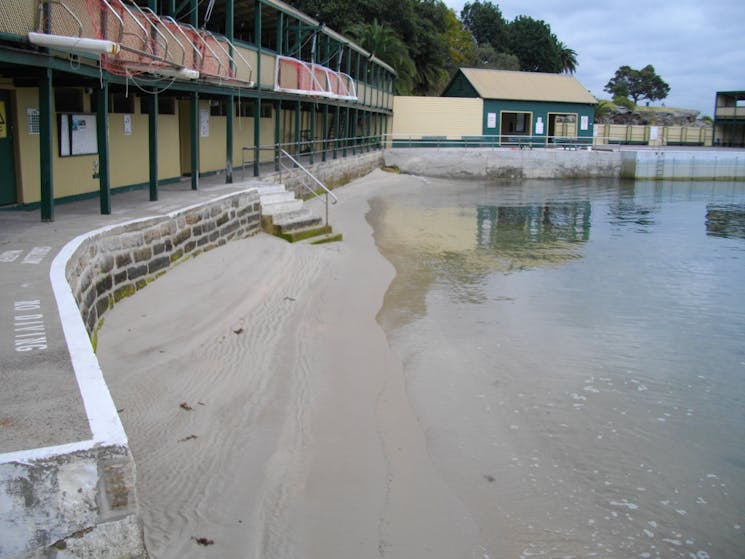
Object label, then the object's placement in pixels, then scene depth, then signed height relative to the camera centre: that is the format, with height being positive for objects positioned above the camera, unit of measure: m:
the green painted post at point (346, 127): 32.24 +1.21
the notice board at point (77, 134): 13.76 +0.30
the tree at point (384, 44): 43.62 +6.60
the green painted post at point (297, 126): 23.80 +0.92
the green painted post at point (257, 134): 19.07 +0.50
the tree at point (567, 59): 82.50 +11.04
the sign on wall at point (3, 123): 12.19 +0.42
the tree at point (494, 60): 74.25 +9.76
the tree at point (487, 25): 84.75 +15.18
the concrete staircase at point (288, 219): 16.39 -1.42
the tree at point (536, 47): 79.75 +11.82
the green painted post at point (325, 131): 27.23 +0.90
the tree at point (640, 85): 108.19 +11.00
